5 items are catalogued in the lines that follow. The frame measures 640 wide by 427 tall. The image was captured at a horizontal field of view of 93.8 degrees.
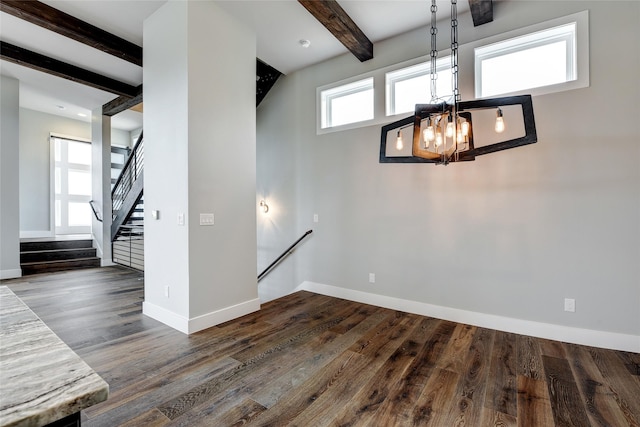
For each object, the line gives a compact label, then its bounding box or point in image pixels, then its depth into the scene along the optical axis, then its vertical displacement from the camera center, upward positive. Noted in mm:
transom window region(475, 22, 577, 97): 2941 +1563
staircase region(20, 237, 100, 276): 5516 -799
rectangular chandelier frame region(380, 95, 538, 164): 2100 +616
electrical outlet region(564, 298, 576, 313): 2842 -897
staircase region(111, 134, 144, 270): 5500 -185
